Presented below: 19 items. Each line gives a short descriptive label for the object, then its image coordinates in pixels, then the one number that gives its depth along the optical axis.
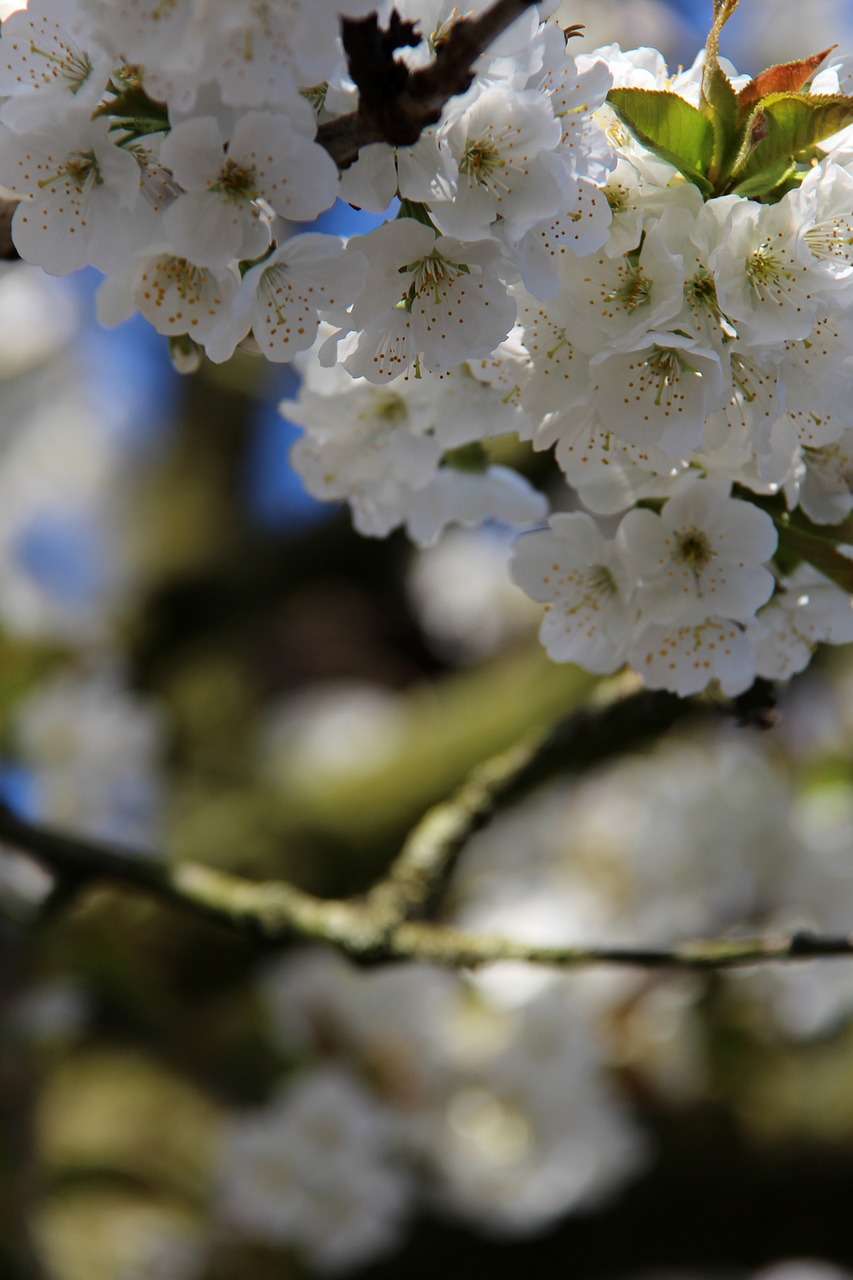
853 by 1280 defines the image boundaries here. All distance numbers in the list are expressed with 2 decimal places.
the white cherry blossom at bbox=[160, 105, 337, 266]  0.99
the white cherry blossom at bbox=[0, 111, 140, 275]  1.00
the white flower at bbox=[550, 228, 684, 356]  1.01
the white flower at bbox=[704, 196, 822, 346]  1.00
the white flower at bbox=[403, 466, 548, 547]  1.08
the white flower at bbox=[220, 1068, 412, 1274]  1.91
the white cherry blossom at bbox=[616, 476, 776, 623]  1.04
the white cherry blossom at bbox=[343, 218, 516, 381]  1.01
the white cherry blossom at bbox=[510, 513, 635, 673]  1.06
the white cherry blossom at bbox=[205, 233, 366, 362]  1.00
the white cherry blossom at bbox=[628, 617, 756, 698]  1.05
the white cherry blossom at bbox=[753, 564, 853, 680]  1.05
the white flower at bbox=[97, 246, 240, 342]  1.01
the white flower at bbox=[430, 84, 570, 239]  1.00
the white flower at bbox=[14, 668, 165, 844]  2.39
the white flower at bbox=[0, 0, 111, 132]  1.00
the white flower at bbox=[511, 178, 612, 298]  1.00
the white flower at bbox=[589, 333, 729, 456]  1.01
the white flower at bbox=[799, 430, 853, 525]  1.04
